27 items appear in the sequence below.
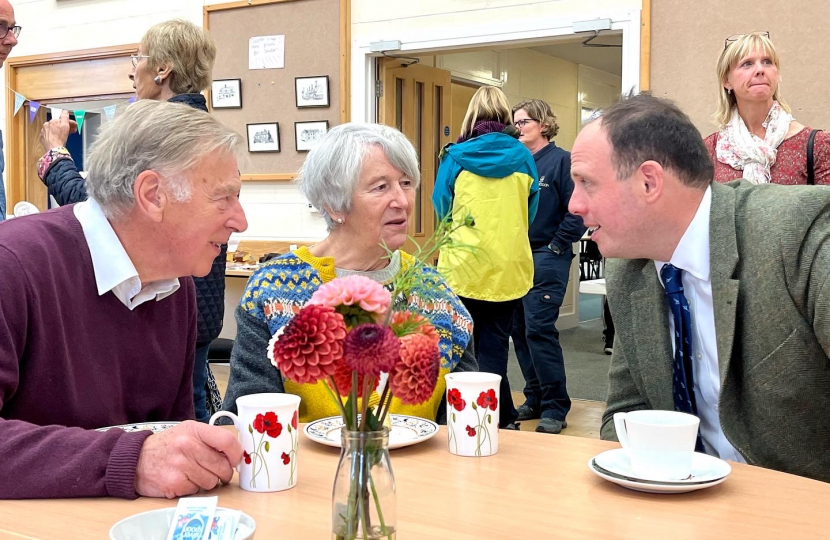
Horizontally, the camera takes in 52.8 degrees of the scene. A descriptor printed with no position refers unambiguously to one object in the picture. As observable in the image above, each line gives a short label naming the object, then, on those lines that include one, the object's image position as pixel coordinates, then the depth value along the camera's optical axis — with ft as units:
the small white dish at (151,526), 3.15
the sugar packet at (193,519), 3.22
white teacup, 3.91
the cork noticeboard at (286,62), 18.69
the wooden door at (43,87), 21.74
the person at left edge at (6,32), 9.91
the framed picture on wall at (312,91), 18.72
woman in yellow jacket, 12.51
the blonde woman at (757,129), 10.14
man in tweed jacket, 5.08
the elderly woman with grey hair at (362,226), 6.09
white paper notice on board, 19.34
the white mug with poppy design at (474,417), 4.48
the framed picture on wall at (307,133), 18.89
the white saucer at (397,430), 4.59
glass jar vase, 2.75
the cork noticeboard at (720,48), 13.93
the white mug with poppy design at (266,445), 3.89
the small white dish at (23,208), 11.22
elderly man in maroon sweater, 3.80
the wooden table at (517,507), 3.41
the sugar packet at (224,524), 3.19
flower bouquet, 2.65
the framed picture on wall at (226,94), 20.01
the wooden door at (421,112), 18.89
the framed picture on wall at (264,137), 19.48
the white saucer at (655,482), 3.81
